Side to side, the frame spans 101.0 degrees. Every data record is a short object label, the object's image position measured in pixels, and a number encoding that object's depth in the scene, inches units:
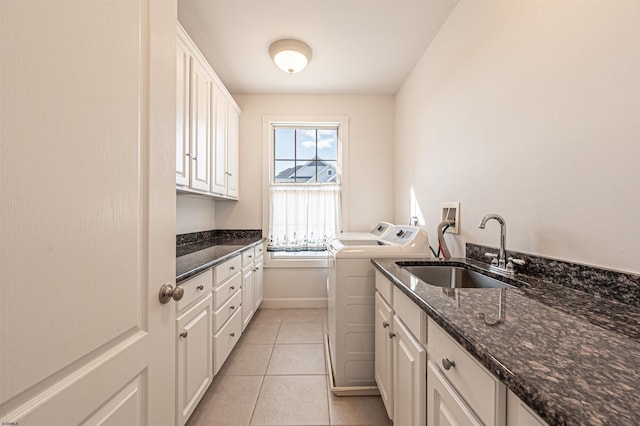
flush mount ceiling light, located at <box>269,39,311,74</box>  84.8
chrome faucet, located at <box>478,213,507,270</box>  47.3
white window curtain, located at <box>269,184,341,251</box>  125.3
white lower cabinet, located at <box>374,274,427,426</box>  37.0
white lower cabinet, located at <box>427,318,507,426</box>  21.3
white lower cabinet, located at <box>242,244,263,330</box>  91.9
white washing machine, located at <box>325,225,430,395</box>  66.2
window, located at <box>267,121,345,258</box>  125.0
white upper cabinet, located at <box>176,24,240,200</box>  68.6
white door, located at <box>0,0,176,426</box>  16.6
